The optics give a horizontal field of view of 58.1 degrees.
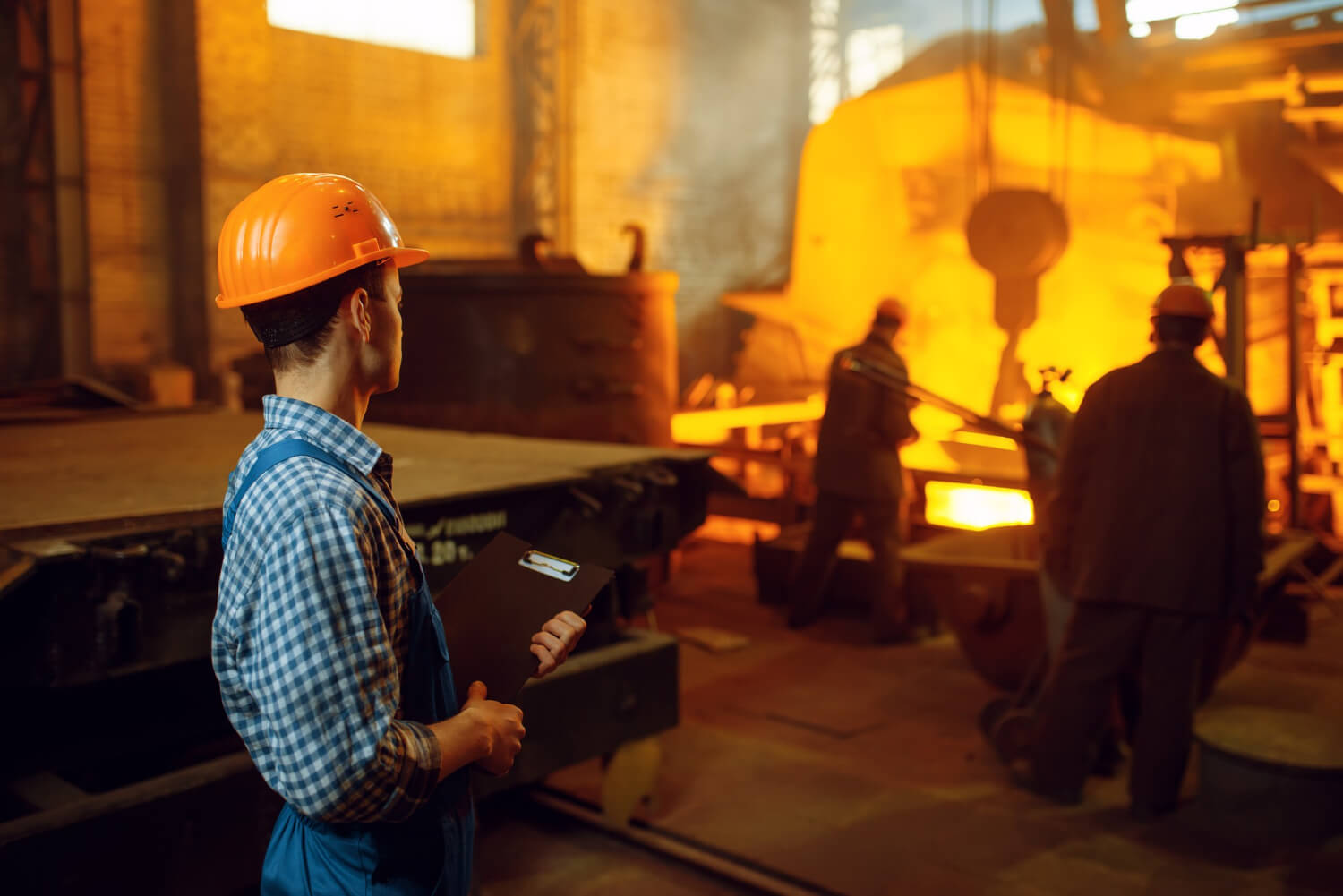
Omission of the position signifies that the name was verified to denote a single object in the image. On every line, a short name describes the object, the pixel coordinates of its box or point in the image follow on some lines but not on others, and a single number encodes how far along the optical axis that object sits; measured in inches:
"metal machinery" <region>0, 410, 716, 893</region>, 90.2
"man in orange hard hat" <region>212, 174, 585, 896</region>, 54.2
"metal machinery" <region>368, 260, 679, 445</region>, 261.9
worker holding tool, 252.8
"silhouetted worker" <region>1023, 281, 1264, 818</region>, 159.0
